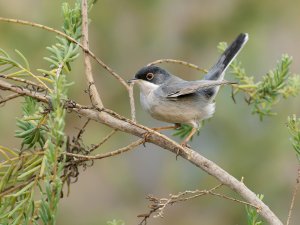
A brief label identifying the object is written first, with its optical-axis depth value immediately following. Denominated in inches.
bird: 167.7
